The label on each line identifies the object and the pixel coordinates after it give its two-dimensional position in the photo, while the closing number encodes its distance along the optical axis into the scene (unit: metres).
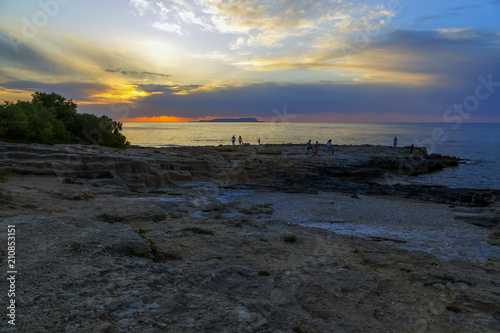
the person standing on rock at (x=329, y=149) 48.03
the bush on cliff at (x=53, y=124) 22.72
